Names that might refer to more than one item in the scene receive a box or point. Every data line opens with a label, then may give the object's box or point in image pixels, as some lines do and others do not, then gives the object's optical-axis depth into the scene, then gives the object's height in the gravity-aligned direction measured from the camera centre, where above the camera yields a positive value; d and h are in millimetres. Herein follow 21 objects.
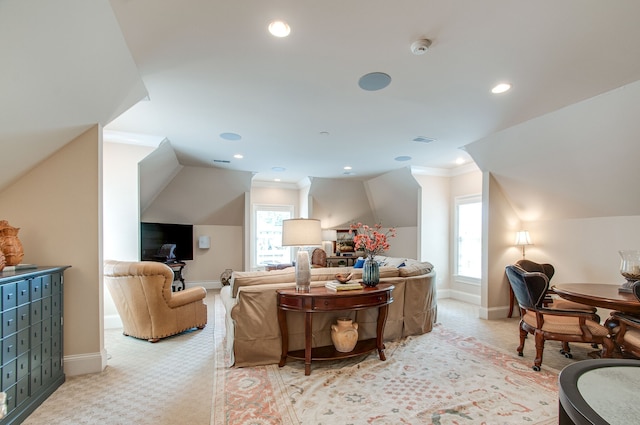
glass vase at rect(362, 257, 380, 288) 3207 -603
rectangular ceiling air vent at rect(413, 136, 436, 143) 4242 +1106
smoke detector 2053 +1183
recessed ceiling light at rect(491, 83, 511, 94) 2686 +1167
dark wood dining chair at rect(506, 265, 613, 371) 2760 -1006
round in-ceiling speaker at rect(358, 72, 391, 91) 2545 +1189
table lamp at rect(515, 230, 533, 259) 4723 -335
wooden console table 2789 -839
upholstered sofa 2957 -1060
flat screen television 6012 -437
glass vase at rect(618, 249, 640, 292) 2986 -510
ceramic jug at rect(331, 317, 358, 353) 2959 -1163
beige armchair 3502 -981
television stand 6059 -1168
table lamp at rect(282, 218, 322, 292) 2914 -205
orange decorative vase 2377 -205
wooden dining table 2570 -738
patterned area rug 2158 -1436
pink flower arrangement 3271 -279
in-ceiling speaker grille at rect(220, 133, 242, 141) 4129 +1134
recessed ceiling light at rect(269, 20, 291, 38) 1901 +1217
